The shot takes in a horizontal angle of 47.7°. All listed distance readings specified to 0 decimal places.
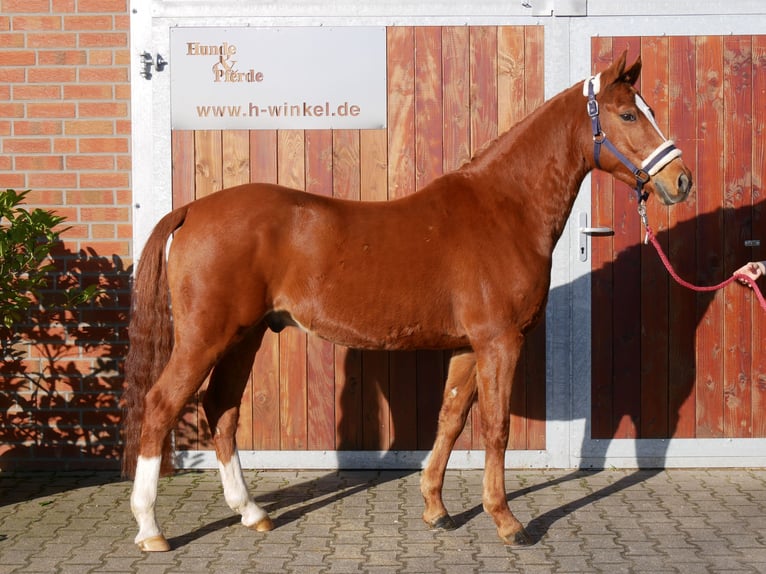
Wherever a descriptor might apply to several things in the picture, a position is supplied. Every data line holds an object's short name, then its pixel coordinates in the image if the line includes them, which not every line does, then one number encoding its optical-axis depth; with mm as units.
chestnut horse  4047
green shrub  4496
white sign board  5473
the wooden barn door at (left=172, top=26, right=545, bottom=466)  5496
